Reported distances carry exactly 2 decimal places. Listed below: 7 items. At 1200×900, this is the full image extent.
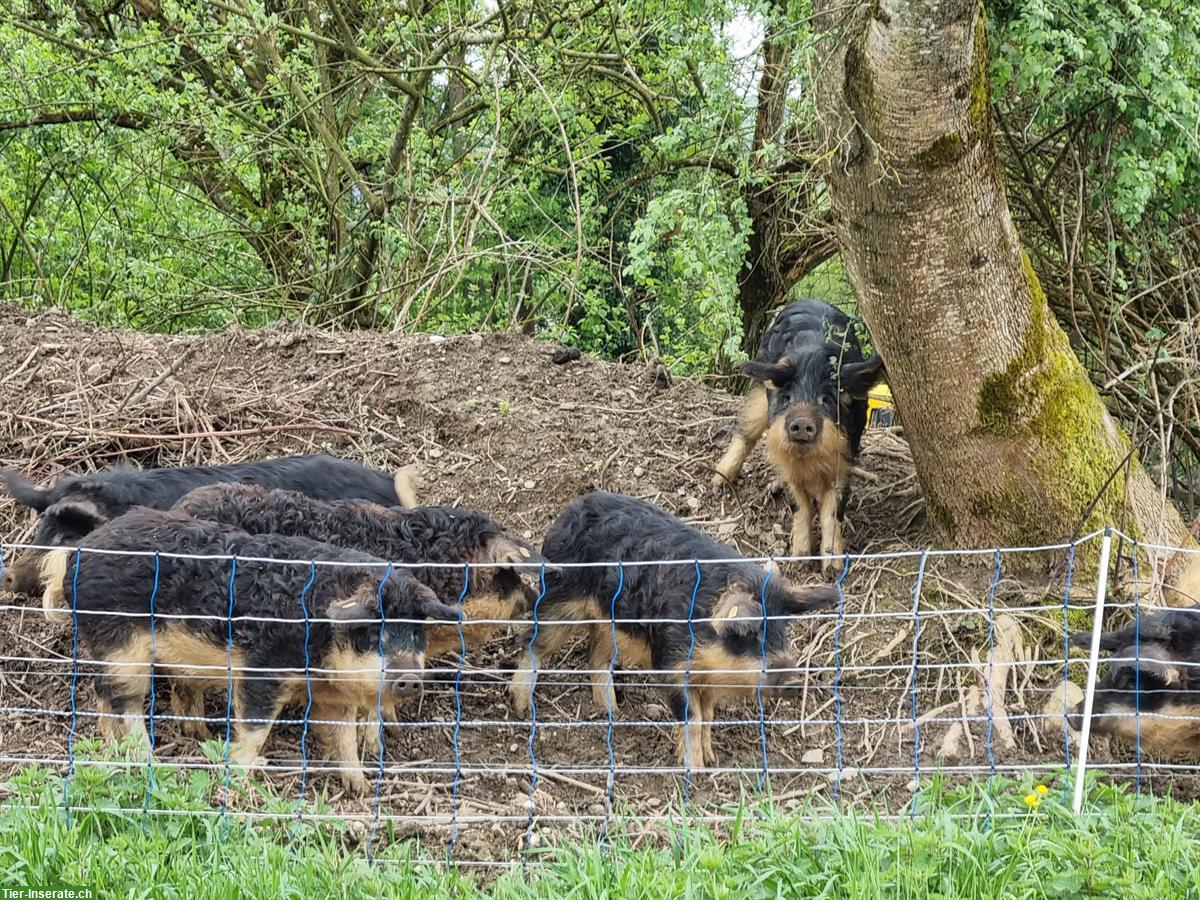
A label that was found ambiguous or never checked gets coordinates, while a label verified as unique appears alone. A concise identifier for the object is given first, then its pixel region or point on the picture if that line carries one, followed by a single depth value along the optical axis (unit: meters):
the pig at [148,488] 14.74
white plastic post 11.03
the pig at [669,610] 12.47
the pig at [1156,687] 12.59
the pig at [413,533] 14.01
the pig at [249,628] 12.05
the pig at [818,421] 16.61
